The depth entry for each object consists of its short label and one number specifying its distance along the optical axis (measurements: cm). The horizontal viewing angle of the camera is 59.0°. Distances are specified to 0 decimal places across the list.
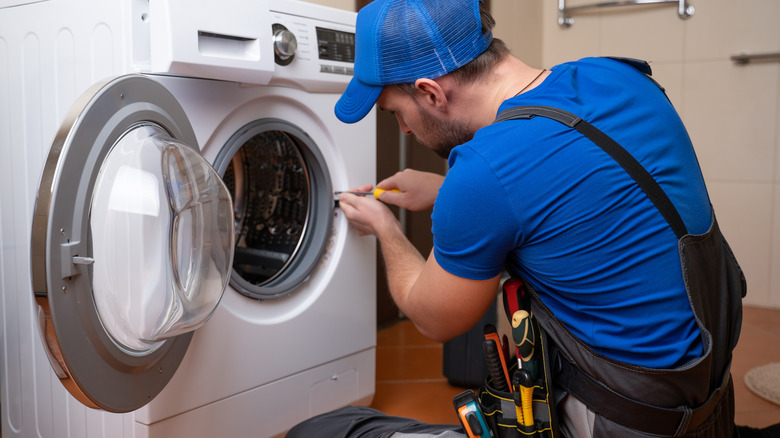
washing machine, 92
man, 92
